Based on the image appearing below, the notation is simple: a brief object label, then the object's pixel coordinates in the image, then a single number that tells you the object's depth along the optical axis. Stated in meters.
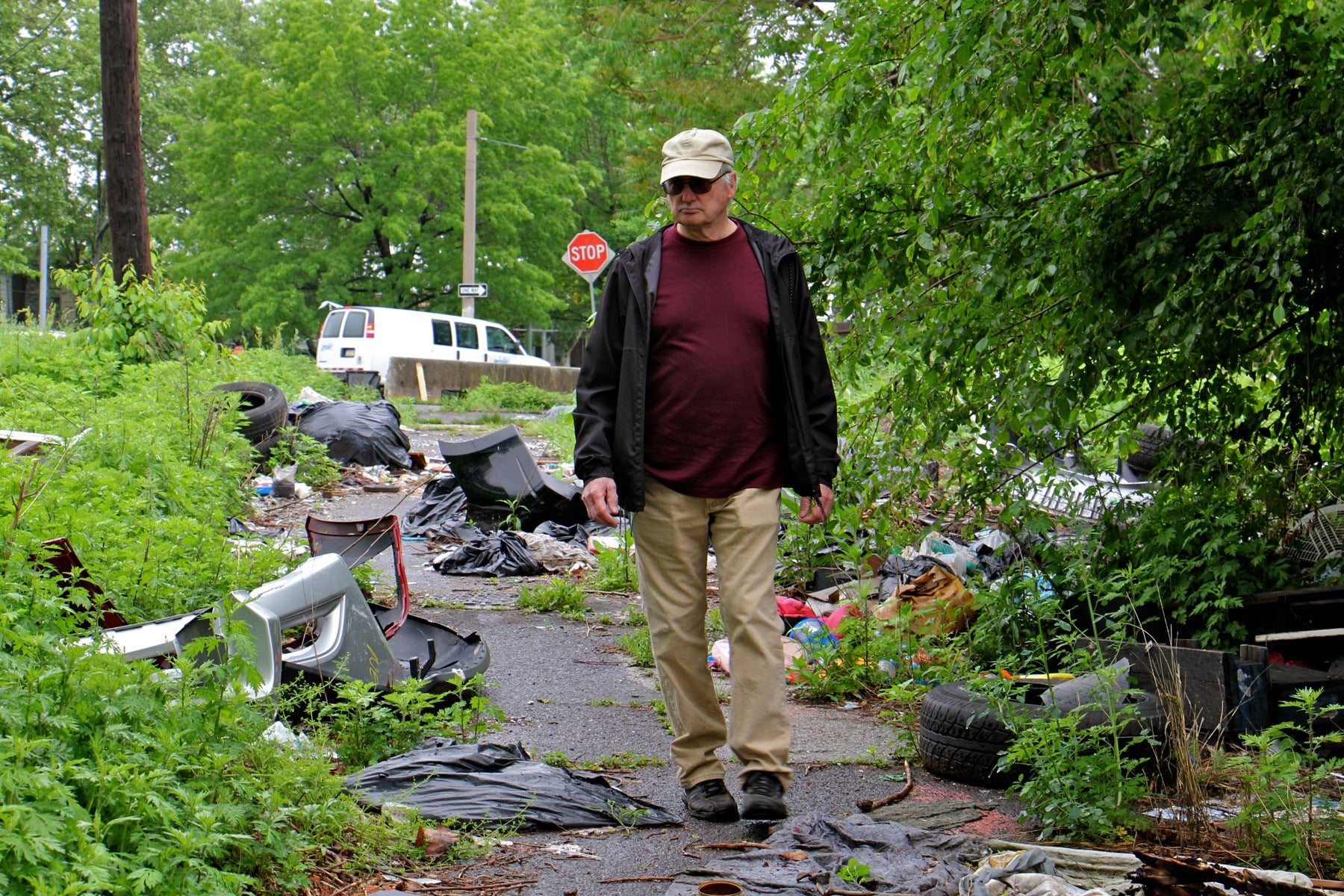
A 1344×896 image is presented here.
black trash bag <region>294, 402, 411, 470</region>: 14.71
